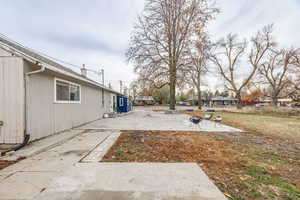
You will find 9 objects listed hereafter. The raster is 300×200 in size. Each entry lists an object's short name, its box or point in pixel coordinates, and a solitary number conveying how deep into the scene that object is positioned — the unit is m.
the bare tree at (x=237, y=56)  20.01
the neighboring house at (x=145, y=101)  49.03
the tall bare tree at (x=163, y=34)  13.90
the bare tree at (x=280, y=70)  19.57
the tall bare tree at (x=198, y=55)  13.69
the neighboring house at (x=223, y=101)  47.09
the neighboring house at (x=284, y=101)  42.78
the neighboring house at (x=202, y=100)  49.33
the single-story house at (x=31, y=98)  3.86
